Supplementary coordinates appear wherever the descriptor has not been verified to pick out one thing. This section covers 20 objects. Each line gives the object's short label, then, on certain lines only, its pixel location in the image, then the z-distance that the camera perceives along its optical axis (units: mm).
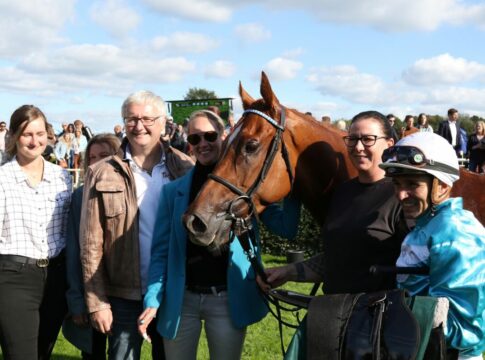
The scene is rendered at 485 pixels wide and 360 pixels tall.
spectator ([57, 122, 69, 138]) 15713
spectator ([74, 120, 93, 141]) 15180
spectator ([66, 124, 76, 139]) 15770
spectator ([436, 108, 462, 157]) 13141
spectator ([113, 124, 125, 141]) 17572
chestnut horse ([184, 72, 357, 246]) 2754
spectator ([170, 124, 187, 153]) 12216
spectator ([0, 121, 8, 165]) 15926
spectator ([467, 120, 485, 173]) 10854
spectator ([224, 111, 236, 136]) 14261
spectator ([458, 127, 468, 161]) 13211
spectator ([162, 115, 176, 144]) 12734
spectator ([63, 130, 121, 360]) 3156
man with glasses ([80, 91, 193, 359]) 2928
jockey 1805
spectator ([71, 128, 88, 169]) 15030
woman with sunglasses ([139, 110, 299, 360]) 2791
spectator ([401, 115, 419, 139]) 13938
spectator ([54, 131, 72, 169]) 14828
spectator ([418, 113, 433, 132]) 13414
